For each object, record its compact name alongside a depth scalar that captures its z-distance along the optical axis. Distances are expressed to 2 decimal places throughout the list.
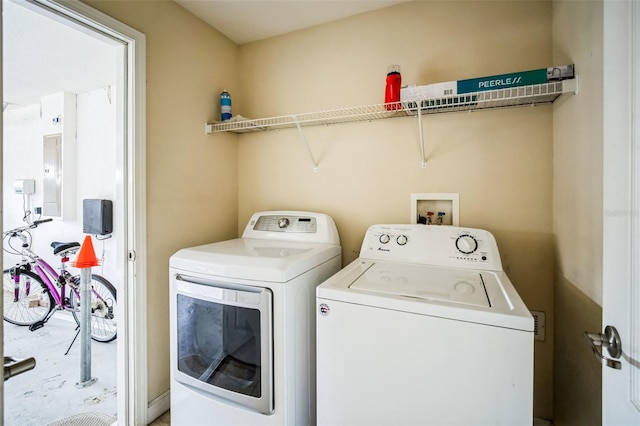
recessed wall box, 1.64
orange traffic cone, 2.02
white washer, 0.87
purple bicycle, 2.71
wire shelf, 1.27
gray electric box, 2.11
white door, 0.65
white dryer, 1.22
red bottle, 1.52
